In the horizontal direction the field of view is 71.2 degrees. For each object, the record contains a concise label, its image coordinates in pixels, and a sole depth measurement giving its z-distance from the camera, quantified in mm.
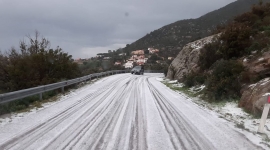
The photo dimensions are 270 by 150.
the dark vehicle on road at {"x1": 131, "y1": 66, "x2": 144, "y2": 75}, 34419
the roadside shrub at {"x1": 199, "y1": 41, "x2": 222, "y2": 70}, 15229
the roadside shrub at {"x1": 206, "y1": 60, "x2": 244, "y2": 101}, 9113
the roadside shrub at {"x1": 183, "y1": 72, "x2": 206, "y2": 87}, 13505
